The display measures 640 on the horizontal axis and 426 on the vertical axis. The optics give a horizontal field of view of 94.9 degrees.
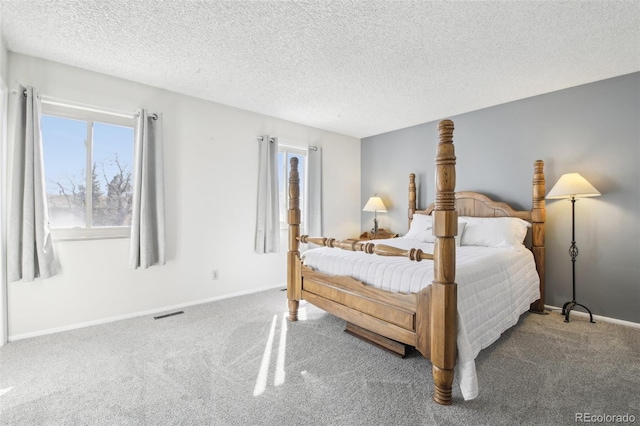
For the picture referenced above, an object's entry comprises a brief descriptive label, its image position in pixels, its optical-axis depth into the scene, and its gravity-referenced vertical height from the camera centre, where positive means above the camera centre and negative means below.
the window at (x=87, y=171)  2.70 +0.42
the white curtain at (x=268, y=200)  3.91 +0.17
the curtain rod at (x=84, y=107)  2.60 +1.01
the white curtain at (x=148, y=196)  2.95 +0.18
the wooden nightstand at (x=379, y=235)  4.61 -0.36
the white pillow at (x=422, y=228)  3.51 -0.20
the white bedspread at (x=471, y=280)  1.78 -0.51
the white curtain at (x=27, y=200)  2.42 +0.12
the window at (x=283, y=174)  4.32 +0.57
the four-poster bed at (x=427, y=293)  1.67 -0.59
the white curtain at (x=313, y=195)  4.53 +0.27
